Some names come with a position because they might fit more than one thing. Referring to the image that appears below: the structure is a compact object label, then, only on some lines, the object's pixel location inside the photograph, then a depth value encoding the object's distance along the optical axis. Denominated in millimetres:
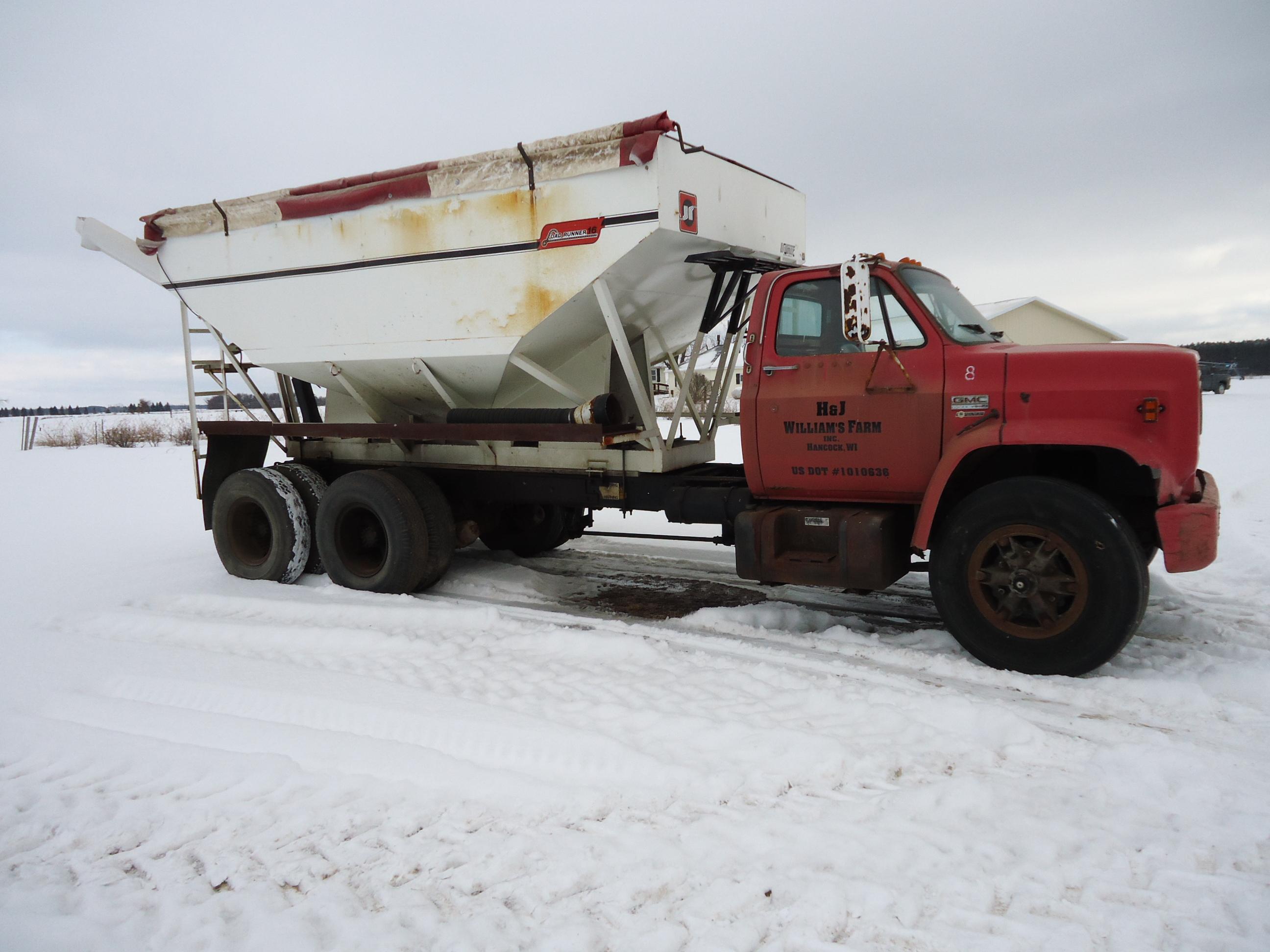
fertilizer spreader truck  4441
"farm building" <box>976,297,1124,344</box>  27797
